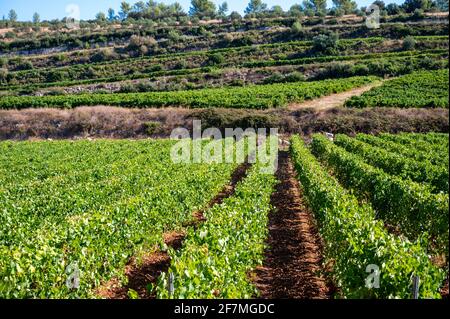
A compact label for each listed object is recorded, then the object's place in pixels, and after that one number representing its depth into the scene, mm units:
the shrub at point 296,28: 75250
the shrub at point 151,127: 43128
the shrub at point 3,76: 66662
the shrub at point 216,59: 66312
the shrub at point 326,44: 64250
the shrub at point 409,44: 60788
